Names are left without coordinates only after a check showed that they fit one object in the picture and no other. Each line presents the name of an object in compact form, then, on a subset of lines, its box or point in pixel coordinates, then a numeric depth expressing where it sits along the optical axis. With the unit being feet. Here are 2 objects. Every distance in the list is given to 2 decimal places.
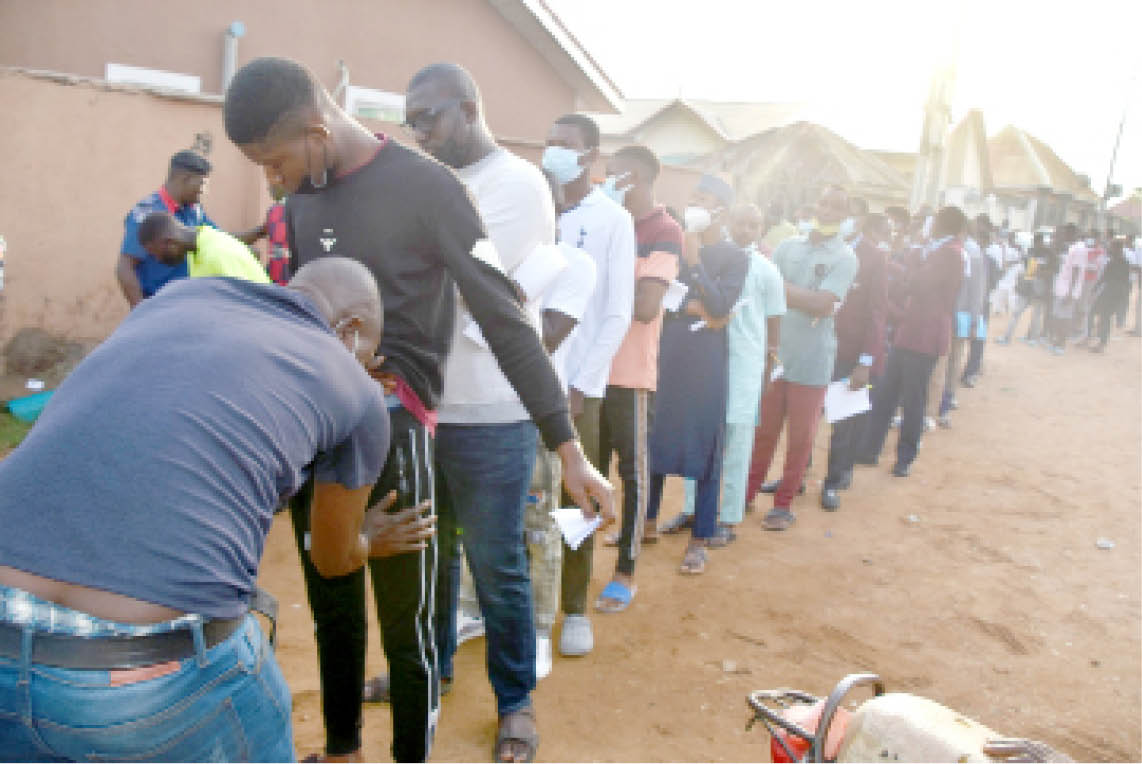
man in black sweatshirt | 7.04
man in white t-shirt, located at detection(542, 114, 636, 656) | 11.96
